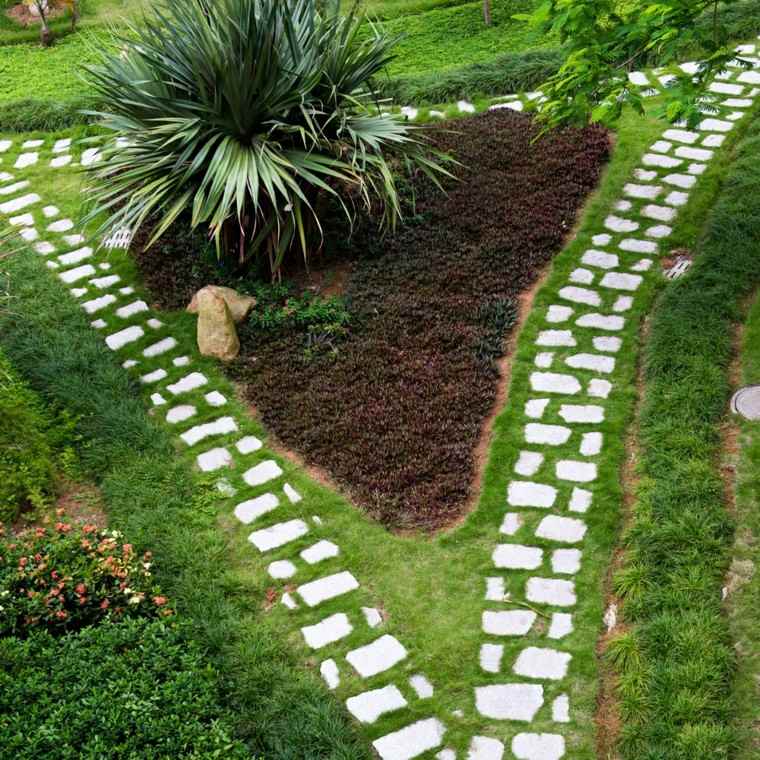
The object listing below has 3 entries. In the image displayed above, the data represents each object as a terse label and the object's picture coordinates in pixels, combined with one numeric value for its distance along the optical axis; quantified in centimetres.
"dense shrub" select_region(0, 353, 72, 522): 547
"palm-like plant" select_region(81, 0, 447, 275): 636
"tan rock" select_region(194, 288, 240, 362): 646
